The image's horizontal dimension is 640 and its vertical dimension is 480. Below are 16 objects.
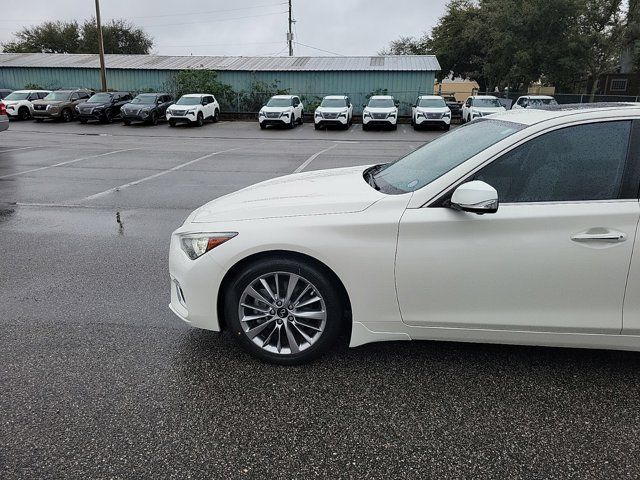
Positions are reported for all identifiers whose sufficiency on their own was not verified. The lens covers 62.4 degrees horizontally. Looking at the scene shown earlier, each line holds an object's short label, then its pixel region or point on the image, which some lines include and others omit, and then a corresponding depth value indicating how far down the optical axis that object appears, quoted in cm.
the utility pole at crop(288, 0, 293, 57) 5408
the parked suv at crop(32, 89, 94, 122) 2870
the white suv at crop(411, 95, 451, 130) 2622
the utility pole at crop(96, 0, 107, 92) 3141
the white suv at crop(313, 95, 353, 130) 2673
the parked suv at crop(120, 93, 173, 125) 2806
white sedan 299
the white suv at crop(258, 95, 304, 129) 2725
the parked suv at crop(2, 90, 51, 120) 2995
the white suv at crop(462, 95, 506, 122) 2644
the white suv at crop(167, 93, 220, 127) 2755
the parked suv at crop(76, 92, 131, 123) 2827
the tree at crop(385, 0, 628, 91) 3425
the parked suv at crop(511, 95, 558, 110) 2691
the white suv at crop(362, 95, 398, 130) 2653
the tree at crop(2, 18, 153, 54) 6388
